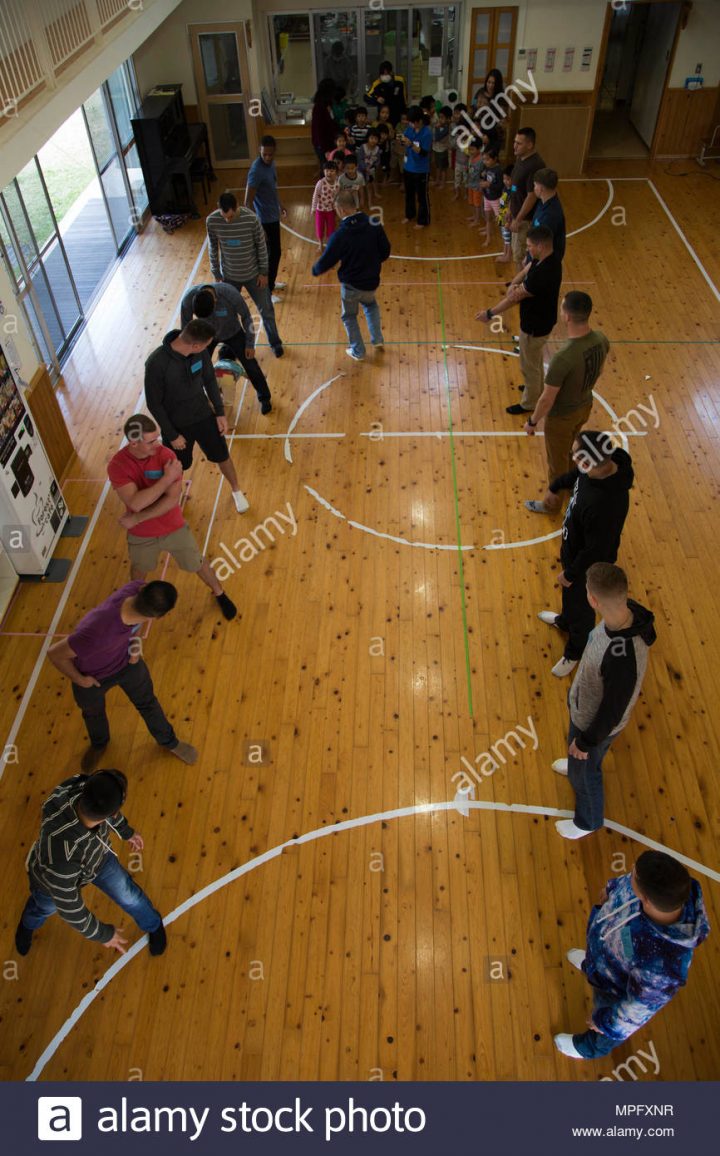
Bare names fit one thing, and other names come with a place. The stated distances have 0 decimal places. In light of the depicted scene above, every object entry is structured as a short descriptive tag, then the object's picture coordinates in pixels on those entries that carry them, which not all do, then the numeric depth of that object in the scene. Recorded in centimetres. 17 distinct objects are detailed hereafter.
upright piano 1063
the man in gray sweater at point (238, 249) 687
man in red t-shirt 481
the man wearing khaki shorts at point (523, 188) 796
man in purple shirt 389
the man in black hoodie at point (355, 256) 714
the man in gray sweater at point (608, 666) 357
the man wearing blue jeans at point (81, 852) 334
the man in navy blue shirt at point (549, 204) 666
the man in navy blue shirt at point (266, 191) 791
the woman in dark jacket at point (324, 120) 1118
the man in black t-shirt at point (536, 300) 602
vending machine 555
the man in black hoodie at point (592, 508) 436
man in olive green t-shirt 521
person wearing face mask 1151
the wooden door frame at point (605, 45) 1123
